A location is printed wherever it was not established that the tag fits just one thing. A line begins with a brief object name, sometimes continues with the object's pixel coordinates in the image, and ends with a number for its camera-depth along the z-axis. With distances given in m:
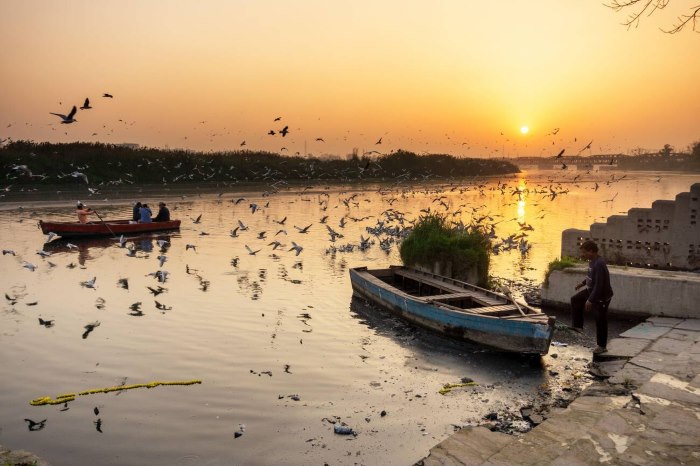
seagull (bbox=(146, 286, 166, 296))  21.23
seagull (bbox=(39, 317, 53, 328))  17.20
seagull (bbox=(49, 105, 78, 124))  16.62
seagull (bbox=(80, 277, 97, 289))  19.92
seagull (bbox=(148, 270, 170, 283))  21.09
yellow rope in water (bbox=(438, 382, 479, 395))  11.77
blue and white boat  12.80
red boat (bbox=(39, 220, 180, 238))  33.22
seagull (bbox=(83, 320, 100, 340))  16.25
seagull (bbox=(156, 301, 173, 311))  18.89
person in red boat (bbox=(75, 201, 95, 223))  34.34
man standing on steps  11.63
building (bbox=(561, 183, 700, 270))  18.42
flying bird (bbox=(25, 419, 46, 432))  10.39
